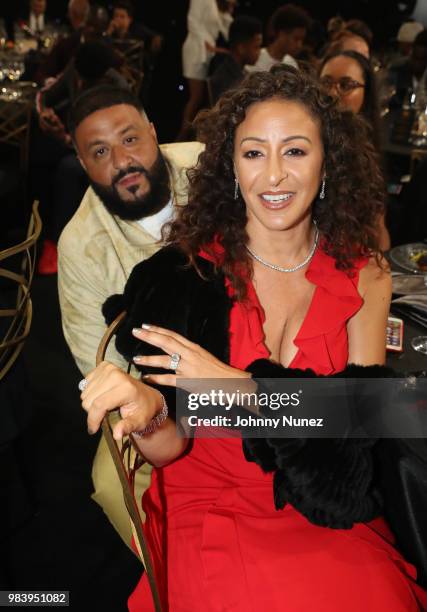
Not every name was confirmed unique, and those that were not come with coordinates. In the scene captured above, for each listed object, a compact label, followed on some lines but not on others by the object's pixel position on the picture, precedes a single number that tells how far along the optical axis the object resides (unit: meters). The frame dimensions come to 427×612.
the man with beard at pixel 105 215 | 1.73
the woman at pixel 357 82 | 2.73
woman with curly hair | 1.25
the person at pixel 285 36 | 4.51
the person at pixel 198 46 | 5.62
